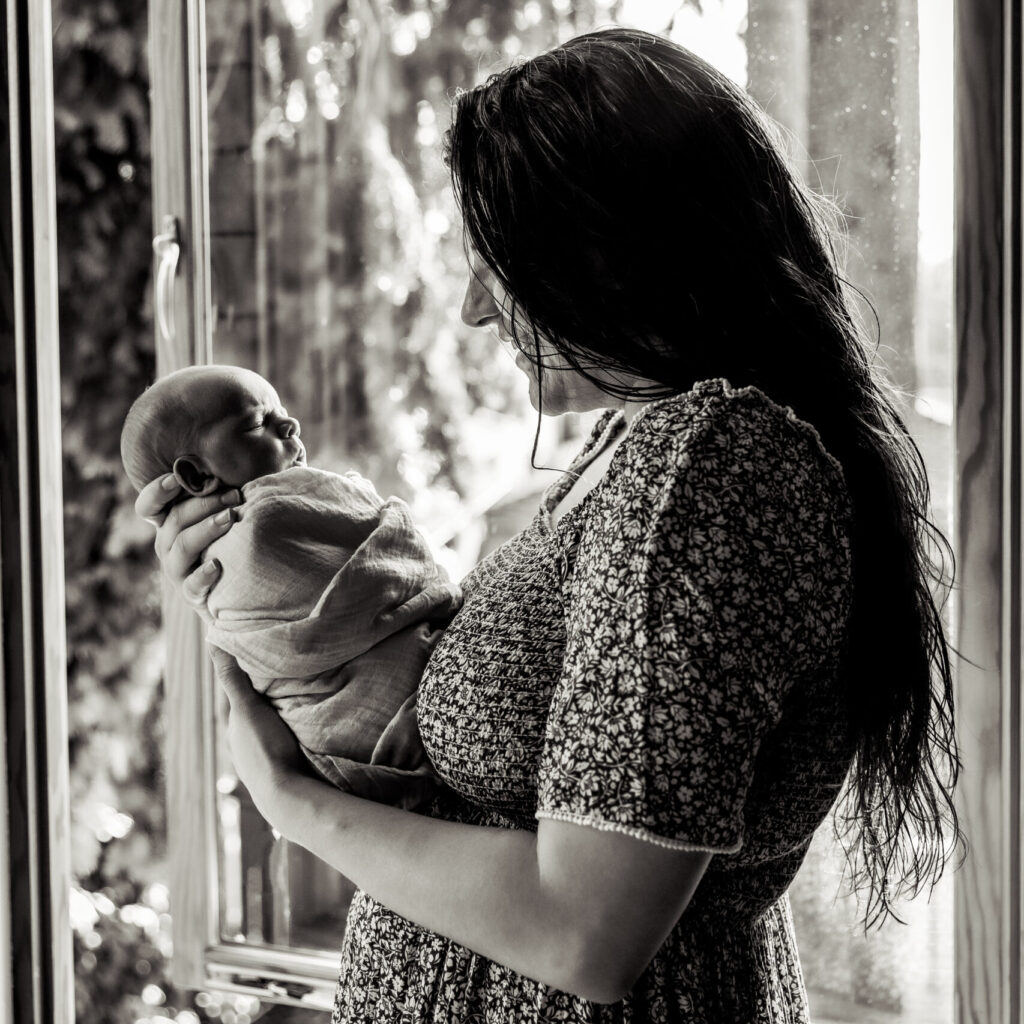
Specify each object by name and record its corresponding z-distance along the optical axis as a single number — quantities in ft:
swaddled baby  3.18
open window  4.24
